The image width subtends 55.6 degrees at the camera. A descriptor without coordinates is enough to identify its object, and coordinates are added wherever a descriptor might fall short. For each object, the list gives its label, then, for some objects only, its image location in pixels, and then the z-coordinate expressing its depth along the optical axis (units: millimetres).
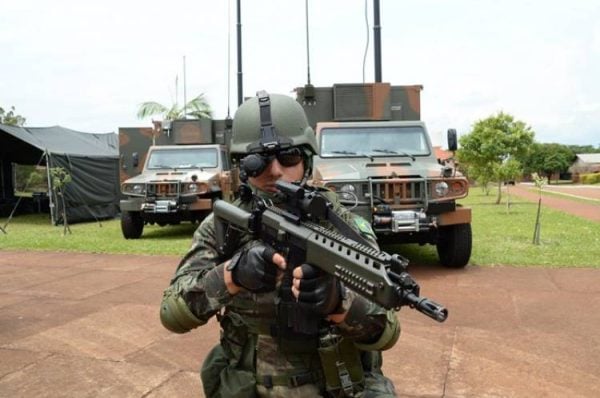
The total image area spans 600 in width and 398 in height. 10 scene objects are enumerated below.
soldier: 1516
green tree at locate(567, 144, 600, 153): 103938
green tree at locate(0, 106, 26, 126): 29703
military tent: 14492
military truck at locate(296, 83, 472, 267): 6262
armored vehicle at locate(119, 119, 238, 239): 10195
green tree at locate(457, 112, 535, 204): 20156
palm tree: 22875
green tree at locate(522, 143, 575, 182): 78000
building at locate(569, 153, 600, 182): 77250
